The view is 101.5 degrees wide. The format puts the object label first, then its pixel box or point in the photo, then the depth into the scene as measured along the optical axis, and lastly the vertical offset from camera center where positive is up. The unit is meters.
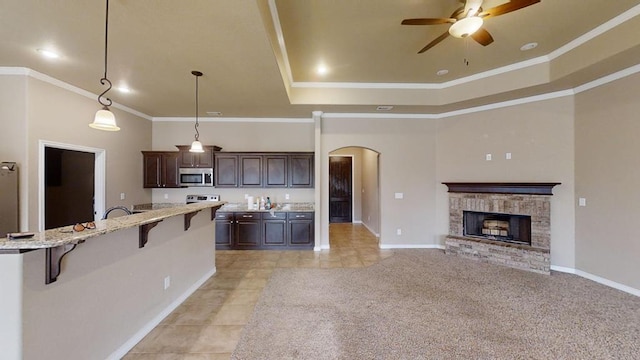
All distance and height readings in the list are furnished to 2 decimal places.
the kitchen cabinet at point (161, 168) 5.61 +0.30
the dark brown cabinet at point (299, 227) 5.45 -0.96
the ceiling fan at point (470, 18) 2.33 +1.54
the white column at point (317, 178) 5.41 +0.07
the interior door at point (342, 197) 9.24 -0.56
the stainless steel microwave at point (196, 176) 5.58 +0.13
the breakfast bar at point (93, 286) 1.44 -0.77
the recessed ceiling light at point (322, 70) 4.19 +1.83
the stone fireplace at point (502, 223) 4.23 -0.79
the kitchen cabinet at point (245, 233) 5.42 -1.06
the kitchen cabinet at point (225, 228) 5.43 -0.96
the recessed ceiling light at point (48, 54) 2.94 +1.48
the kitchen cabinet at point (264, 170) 5.66 +0.25
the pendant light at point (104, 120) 2.36 +0.57
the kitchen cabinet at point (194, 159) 5.58 +0.49
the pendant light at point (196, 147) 3.95 +0.53
